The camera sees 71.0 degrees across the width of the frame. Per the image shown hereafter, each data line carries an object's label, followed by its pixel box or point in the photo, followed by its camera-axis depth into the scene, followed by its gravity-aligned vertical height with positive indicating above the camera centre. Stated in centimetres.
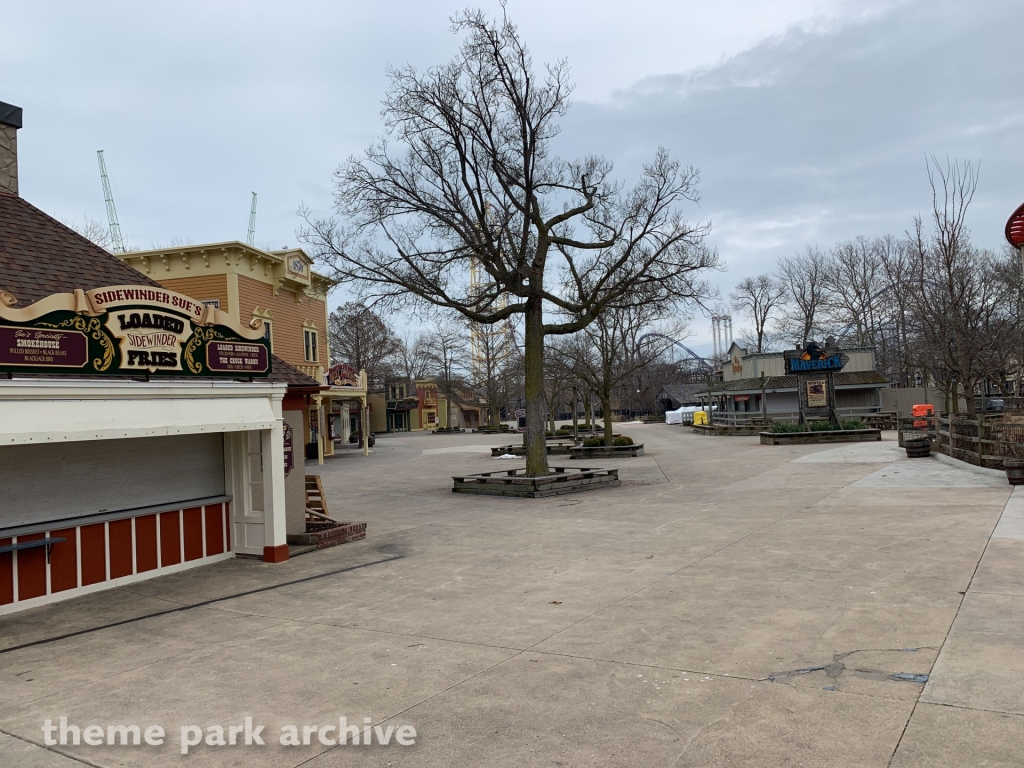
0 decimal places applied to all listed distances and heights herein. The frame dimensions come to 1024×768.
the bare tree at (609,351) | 3231 +285
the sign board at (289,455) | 1151 -50
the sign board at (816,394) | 3850 +19
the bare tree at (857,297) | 6206 +864
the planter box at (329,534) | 1139 -183
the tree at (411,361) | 8075 +655
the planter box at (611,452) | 3080 -191
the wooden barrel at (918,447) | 2161 -165
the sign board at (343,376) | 3450 +219
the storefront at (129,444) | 781 -18
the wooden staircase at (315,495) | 1309 -136
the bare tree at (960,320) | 2214 +289
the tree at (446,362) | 7362 +568
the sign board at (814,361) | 3506 +180
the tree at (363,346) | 6302 +698
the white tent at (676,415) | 6469 -97
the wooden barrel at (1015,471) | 1408 -164
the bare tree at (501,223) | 1928 +532
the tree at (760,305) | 6994 +931
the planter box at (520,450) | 3387 -182
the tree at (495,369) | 6516 +428
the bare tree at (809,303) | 6538 +874
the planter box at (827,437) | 3219 -180
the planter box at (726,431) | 4172 -175
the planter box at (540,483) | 1780 -187
